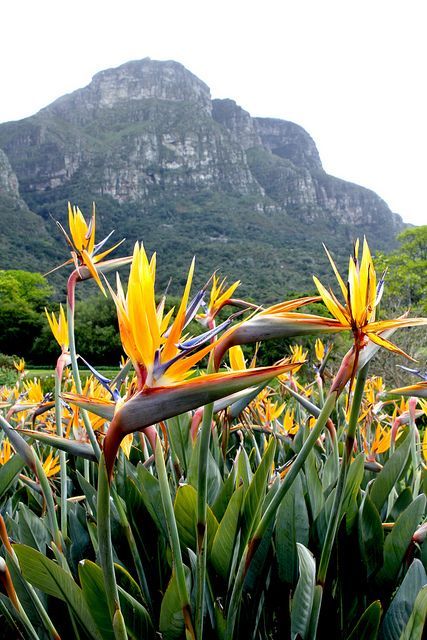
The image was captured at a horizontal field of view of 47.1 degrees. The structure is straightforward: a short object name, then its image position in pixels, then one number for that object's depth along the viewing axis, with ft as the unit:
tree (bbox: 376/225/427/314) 54.29
